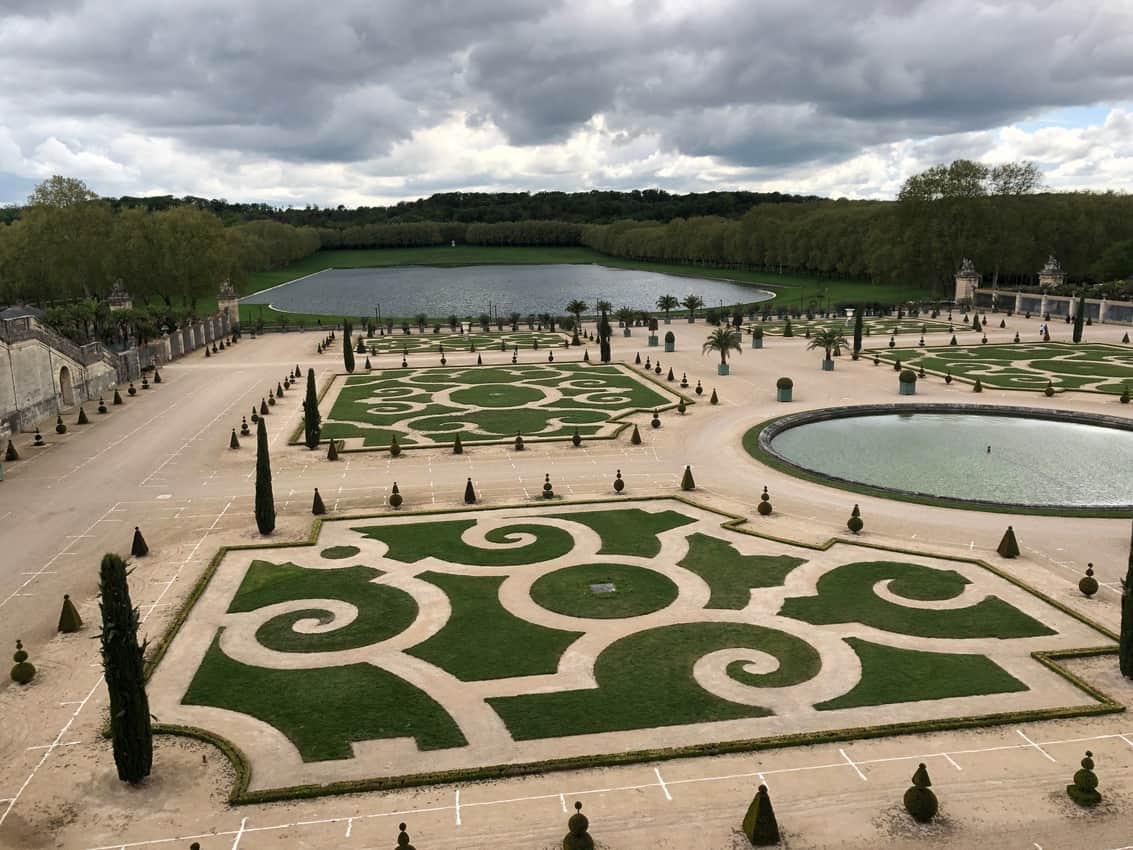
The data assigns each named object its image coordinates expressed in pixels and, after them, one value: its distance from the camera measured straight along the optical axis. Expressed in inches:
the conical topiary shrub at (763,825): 627.8
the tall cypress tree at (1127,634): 864.3
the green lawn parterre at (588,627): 827.4
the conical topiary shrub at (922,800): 651.5
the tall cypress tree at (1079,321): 3240.7
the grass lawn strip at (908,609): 980.6
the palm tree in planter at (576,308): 4061.3
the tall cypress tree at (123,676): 701.3
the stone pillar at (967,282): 4685.0
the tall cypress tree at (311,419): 1836.9
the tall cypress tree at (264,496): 1320.1
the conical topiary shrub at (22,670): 880.3
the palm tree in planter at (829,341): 2827.3
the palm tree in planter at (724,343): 2780.5
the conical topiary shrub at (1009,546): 1197.1
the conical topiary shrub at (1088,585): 1060.5
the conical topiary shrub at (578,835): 616.1
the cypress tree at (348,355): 2979.8
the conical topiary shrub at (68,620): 997.2
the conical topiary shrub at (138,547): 1234.0
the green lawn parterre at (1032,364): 2513.5
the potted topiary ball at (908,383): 2395.4
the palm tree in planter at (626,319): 3998.5
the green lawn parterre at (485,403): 2012.8
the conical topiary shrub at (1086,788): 667.4
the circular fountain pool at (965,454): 1520.7
